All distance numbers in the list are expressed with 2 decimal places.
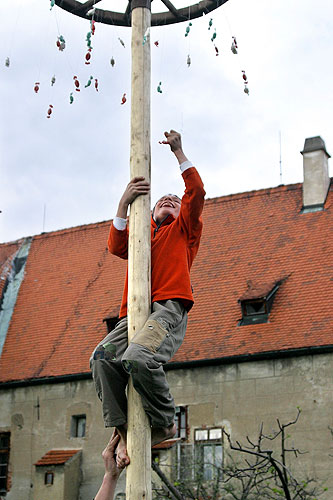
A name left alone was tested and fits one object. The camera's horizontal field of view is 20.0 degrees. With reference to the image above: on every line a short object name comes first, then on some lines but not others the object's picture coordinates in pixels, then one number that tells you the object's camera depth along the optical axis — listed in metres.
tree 18.84
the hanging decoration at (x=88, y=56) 6.23
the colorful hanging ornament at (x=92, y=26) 6.36
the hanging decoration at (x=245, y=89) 6.13
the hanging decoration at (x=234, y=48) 6.21
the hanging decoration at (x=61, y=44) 6.21
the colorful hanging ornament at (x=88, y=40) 6.23
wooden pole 5.18
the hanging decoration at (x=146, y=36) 6.04
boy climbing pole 5.30
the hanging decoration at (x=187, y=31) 6.31
